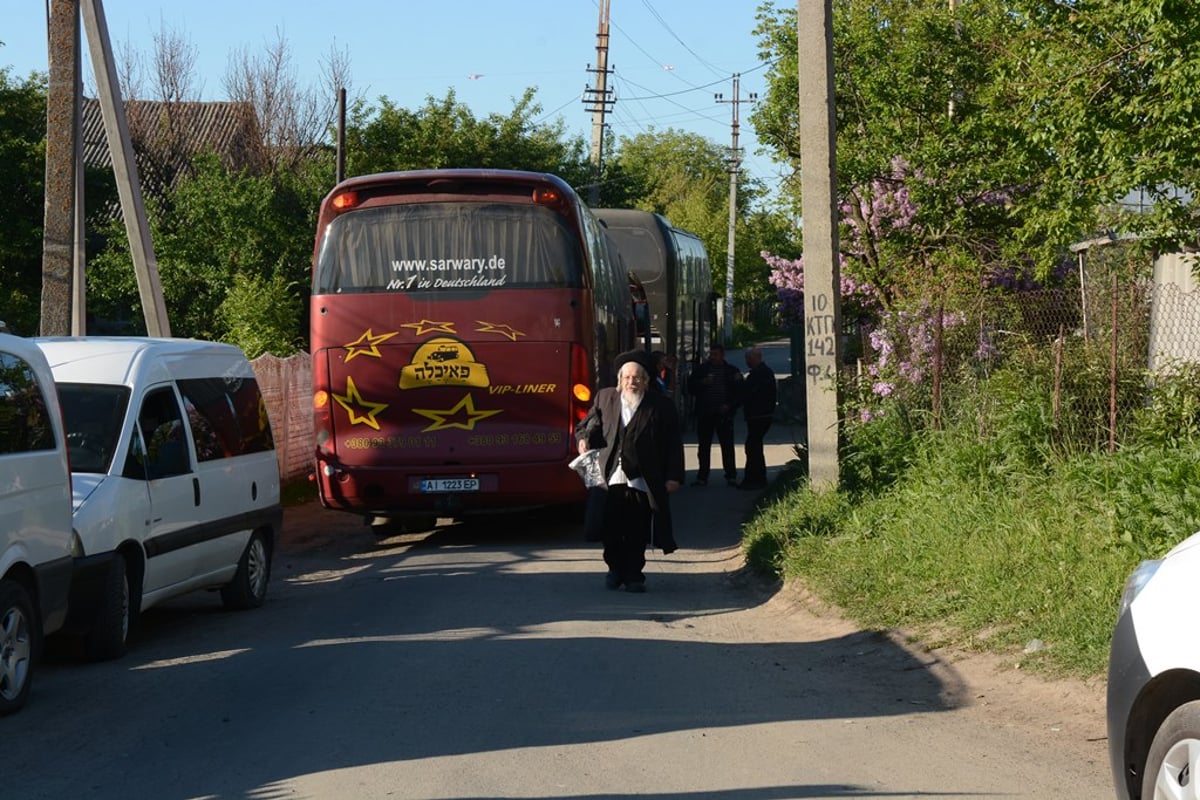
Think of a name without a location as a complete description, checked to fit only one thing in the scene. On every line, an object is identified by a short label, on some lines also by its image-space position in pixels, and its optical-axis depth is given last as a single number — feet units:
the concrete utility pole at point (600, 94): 157.38
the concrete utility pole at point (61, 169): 50.55
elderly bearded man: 39.65
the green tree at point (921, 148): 70.95
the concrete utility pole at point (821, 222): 46.83
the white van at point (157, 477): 30.04
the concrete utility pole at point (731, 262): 220.84
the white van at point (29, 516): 25.12
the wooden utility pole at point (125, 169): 57.21
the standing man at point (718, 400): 69.00
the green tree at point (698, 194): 261.03
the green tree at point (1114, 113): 39.68
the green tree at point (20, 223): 106.52
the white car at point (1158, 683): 15.17
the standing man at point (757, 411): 68.03
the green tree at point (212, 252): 116.37
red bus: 48.78
